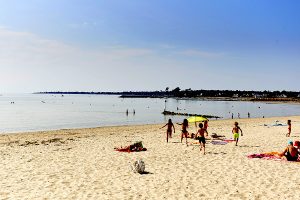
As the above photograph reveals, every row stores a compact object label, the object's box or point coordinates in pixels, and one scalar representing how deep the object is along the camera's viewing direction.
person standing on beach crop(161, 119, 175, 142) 16.55
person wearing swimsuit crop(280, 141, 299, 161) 10.67
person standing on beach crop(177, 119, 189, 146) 15.02
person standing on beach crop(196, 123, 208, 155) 12.70
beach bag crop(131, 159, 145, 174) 9.13
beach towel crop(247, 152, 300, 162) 11.12
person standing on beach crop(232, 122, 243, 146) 14.43
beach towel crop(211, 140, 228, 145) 15.29
